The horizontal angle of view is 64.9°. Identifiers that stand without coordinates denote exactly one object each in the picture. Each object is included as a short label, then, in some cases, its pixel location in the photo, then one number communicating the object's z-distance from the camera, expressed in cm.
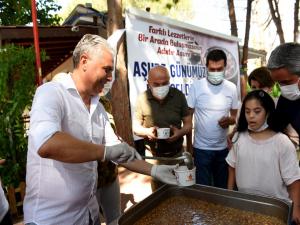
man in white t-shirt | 245
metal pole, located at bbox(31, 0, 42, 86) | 211
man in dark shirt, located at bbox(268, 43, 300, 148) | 152
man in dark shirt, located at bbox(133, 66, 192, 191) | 244
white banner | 340
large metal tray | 123
